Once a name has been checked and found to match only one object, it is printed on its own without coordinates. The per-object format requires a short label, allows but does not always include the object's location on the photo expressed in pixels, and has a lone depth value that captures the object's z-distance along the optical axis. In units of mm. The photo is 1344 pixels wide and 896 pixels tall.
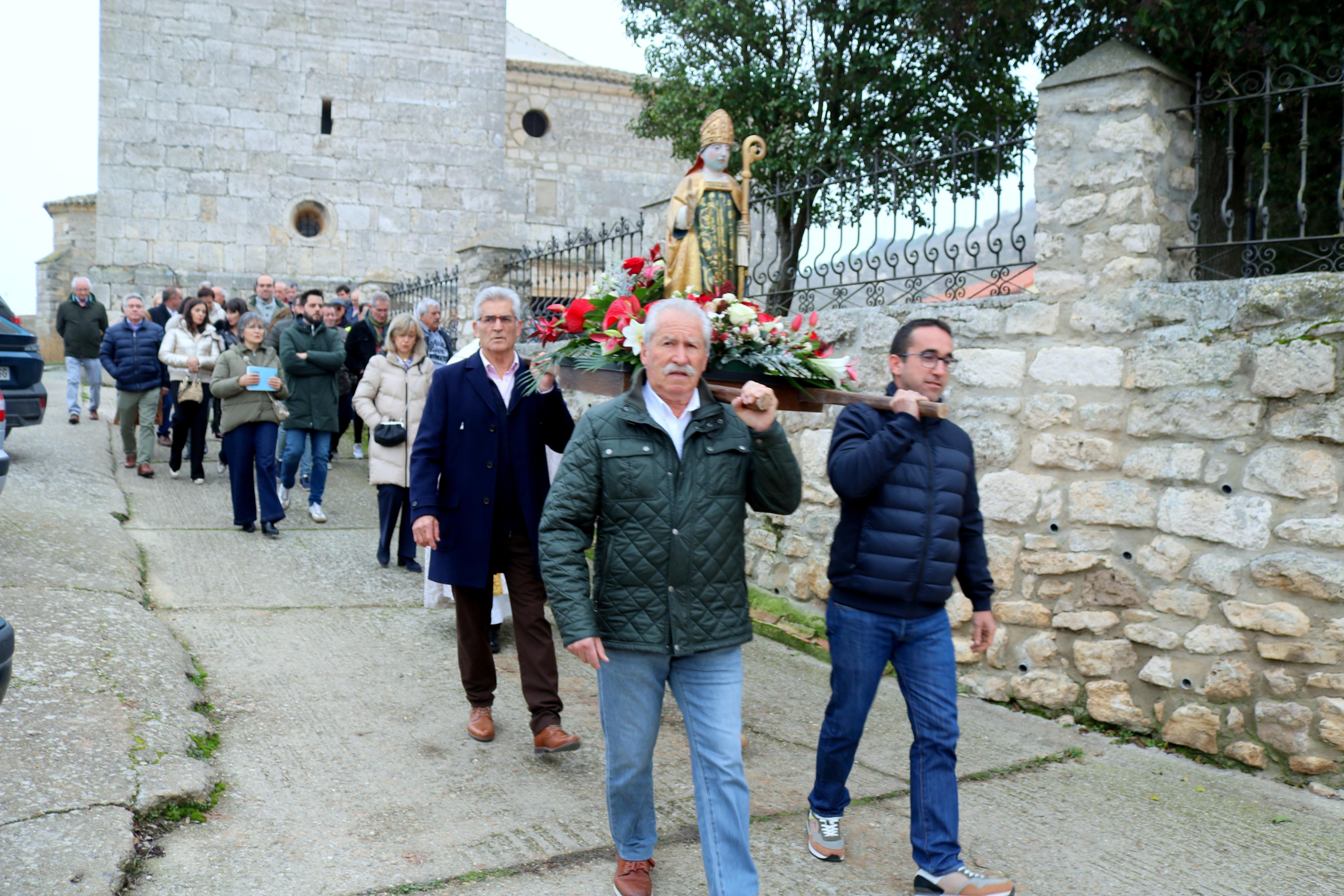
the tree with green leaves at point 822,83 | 11406
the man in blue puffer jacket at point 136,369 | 9609
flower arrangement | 3873
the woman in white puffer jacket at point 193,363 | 9297
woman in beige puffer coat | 6945
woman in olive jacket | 7762
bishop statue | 4941
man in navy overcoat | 4336
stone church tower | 17656
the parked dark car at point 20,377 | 8703
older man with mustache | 2996
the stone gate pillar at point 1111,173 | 5020
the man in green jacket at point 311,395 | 8555
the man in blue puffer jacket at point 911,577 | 3223
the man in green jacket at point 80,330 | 12094
